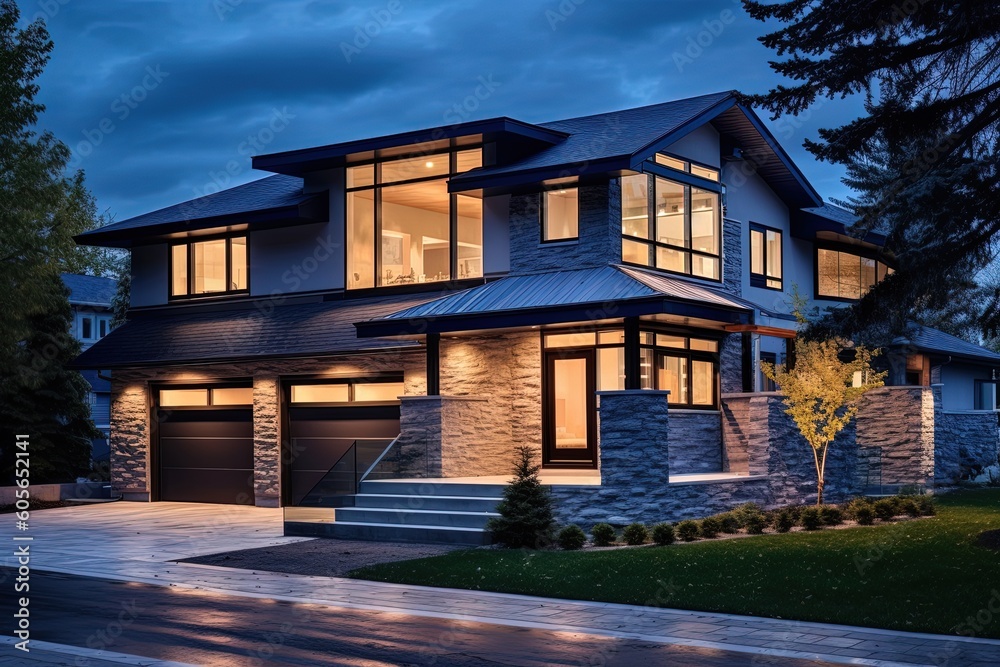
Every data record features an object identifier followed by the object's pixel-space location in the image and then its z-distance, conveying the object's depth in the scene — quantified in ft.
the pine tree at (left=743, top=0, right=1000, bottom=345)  47.70
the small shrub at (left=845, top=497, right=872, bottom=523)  65.36
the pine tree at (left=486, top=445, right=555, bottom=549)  56.85
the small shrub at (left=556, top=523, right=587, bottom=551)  56.18
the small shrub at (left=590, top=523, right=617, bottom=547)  57.11
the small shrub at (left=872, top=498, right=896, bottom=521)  66.23
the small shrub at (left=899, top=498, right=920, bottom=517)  67.92
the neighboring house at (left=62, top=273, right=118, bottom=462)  173.06
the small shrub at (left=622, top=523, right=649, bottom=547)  56.59
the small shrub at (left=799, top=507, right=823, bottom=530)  61.62
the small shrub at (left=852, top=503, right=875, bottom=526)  64.13
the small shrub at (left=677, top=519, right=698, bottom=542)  57.77
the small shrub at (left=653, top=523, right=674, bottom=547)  56.24
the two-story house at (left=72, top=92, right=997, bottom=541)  68.13
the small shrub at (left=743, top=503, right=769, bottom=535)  60.44
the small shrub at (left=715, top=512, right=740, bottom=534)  60.34
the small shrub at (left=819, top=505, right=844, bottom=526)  63.82
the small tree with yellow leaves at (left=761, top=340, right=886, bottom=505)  68.80
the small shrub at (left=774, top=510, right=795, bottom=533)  60.98
